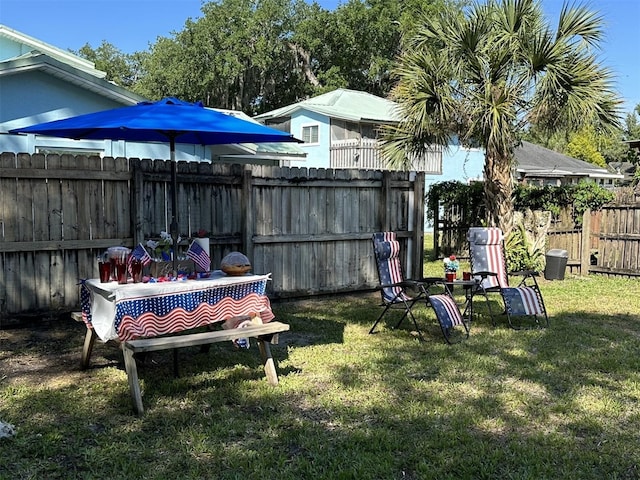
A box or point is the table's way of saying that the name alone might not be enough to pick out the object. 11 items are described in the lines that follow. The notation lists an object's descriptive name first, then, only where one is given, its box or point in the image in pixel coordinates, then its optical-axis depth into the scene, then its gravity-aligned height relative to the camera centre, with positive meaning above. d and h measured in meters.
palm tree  9.60 +2.20
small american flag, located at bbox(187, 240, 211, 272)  5.13 -0.41
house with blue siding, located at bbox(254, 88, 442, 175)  23.06 +3.44
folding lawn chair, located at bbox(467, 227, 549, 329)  7.27 -0.66
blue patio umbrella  4.63 +0.72
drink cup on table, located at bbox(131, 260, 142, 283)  4.68 -0.49
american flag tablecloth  4.39 -0.77
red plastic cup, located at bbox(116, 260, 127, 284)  4.67 -0.48
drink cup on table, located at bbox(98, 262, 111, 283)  4.70 -0.49
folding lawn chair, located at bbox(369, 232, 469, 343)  6.20 -0.94
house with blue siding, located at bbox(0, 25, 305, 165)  10.62 +2.04
